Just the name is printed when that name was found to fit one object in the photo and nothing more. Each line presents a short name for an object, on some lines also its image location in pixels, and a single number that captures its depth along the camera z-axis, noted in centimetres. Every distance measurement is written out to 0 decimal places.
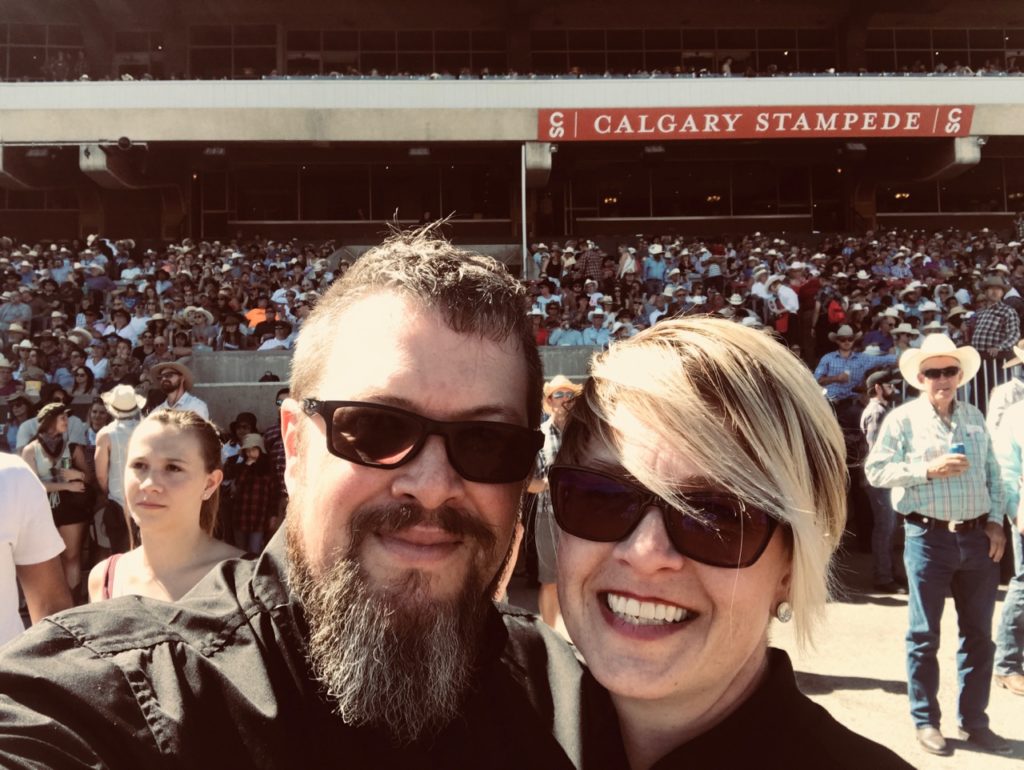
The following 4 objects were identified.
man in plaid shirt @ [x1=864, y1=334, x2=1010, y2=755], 386
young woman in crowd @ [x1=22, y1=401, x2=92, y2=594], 622
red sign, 1994
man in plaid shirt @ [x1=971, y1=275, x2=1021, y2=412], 794
